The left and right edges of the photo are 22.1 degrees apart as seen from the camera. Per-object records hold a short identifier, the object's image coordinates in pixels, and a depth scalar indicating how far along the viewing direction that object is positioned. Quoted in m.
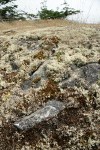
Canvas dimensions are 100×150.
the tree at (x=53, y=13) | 14.73
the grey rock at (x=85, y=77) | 5.35
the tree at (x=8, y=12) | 15.20
